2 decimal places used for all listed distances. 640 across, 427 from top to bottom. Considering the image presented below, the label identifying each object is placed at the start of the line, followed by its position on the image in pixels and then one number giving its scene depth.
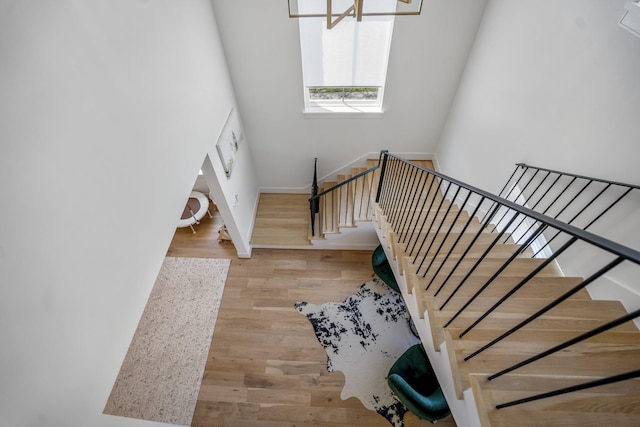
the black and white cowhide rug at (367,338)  3.20
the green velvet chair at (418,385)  2.33
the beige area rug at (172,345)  3.18
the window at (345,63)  3.54
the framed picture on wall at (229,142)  3.42
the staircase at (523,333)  1.23
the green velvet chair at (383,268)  3.46
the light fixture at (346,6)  3.19
